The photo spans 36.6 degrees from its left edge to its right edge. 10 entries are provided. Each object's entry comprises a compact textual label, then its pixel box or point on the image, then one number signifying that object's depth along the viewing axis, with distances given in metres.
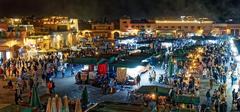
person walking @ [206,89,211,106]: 17.95
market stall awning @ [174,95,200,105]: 14.66
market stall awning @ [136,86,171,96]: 16.25
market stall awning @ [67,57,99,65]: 22.65
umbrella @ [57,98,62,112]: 10.00
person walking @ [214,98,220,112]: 16.25
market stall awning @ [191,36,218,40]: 46.21
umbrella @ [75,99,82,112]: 10.30
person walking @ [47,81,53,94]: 19.25
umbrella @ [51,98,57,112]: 9.89
